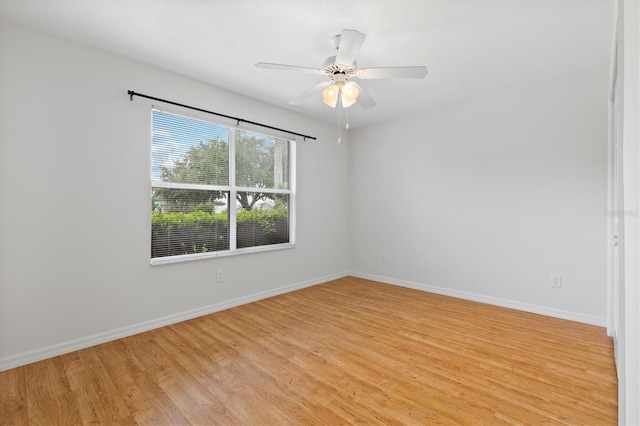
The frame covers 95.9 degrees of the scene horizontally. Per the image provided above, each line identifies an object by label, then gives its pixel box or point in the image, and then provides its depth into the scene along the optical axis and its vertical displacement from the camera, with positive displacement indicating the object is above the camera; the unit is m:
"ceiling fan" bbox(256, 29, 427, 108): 1.97 +1.09
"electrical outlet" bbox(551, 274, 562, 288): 3.08 -0.70
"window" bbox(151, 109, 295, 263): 2.92 +0.28
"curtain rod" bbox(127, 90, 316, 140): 2.65 +1.12
